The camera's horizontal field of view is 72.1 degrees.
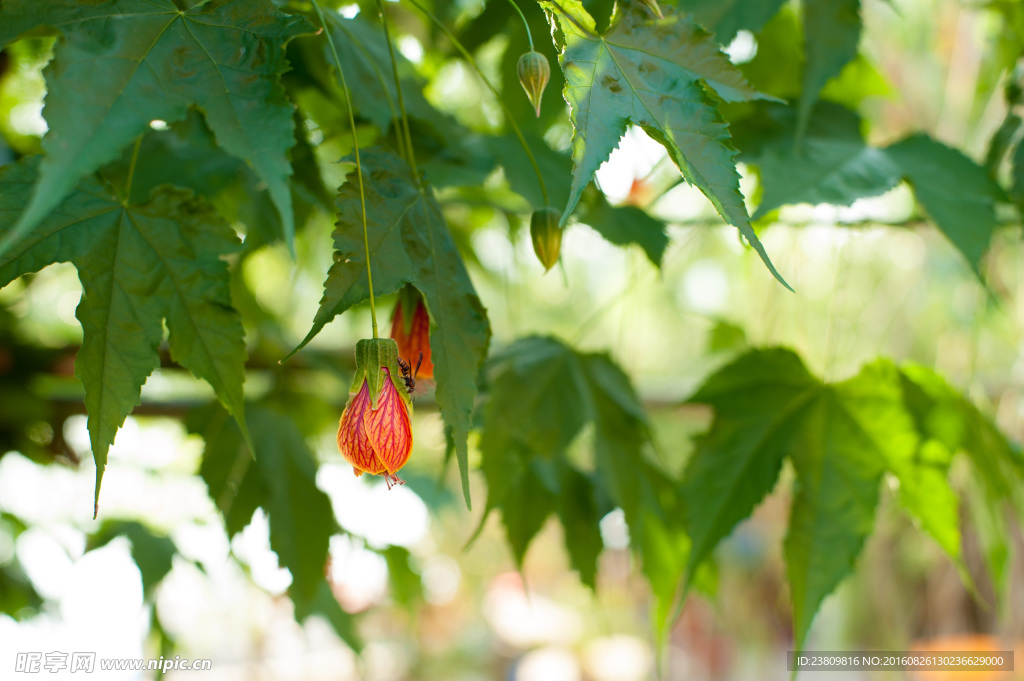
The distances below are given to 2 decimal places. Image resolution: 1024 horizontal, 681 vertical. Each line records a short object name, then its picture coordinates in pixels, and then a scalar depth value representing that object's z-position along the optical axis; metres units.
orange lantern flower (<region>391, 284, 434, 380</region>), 0.45
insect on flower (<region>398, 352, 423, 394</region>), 0.43
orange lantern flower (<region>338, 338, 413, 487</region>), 0.37
